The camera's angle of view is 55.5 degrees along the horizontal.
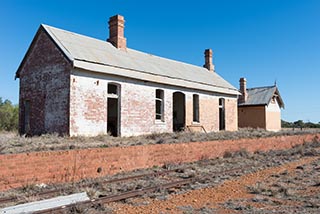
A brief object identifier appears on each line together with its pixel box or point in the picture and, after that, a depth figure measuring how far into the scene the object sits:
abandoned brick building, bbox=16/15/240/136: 14.60
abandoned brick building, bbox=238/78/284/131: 31.84
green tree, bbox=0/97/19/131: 29.85
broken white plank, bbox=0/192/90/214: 5.65
